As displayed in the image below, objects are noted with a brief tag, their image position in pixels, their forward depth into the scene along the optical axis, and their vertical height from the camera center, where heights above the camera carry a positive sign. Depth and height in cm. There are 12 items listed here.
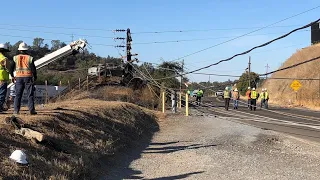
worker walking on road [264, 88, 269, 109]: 3431 -65
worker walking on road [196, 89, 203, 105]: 3575 -28
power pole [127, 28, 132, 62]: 3753 +418
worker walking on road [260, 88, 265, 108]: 3489 -50
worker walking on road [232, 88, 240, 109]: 3067 -43
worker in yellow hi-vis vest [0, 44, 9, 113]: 1031 +39
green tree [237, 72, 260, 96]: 9036 +94
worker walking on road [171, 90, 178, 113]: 2294 -59
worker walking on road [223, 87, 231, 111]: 2926 -42
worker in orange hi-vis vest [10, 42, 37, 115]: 994 +36
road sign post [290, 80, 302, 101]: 4356 +74
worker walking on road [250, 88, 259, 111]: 3306 -36
